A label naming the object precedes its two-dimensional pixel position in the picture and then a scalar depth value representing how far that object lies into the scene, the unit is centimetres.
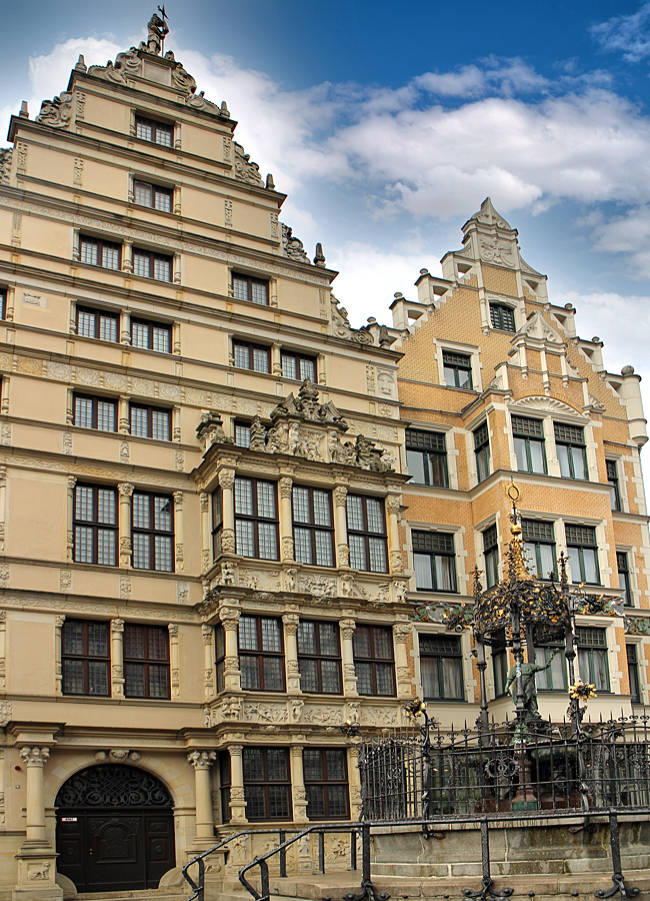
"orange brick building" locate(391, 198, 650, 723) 3052
